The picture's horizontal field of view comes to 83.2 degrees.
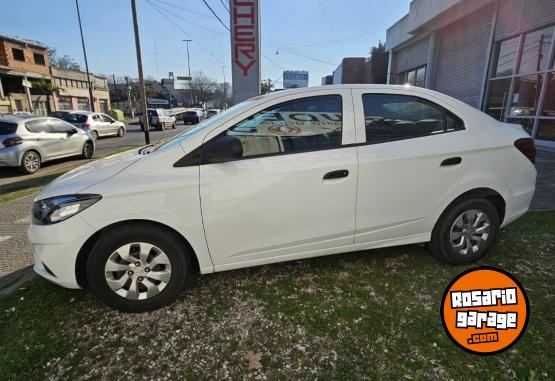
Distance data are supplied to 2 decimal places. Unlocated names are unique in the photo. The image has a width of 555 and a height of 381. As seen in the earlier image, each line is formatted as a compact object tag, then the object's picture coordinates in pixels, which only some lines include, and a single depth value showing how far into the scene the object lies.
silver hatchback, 7.56
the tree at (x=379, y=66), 31.84
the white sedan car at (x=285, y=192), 2.26
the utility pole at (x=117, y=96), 58.41
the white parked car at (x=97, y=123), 14.88
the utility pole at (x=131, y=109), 46.25
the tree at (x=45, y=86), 29.65
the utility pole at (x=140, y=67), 10.27
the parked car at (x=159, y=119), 23.28
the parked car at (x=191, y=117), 30.84
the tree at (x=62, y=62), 54.22
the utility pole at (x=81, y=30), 26.75
